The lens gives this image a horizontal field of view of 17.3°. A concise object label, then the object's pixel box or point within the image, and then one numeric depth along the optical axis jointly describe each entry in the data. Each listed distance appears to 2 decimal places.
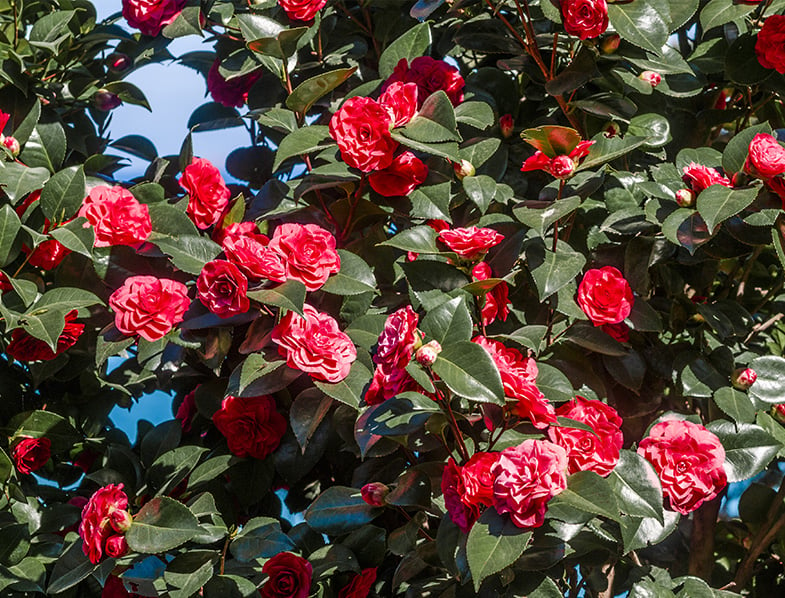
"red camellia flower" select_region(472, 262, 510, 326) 2.66
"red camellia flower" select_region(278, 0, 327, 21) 2.78
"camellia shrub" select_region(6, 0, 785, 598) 2.57
